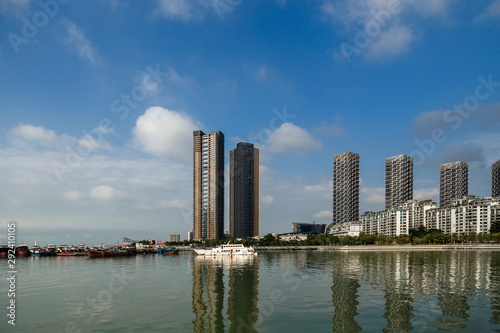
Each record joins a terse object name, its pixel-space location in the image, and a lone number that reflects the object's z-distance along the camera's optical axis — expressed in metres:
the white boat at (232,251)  120.06
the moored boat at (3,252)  125.50
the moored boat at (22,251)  136.77
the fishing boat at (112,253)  127.81
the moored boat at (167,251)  167.45
